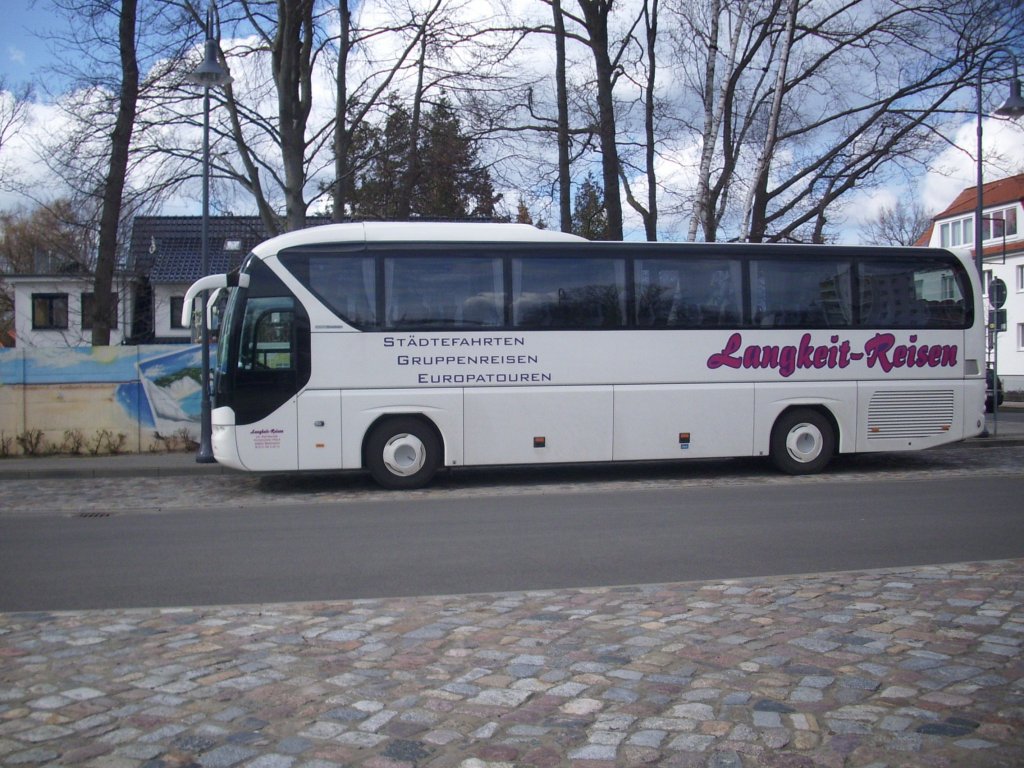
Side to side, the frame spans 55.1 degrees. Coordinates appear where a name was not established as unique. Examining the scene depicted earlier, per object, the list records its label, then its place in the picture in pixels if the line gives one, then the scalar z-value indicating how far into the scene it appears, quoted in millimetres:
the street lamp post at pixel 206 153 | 16422
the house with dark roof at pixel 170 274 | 42406
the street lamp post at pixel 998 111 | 18406
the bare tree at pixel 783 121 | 22797
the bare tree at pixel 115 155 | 19469
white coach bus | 13852
